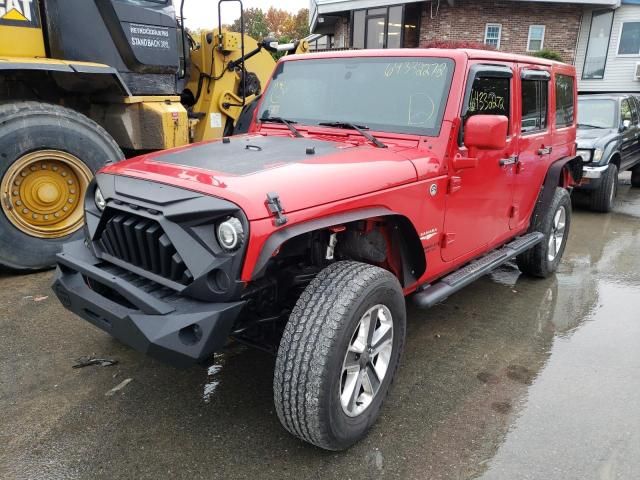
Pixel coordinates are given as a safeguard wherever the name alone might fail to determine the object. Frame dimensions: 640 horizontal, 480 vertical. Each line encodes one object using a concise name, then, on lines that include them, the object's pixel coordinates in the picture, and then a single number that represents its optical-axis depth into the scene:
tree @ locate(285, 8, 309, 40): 51.50
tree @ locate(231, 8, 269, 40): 56.75
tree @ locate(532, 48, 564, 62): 18.36
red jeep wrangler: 2.24
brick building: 19.09
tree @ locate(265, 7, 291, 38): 60.66
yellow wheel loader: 4.41
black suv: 7.92
